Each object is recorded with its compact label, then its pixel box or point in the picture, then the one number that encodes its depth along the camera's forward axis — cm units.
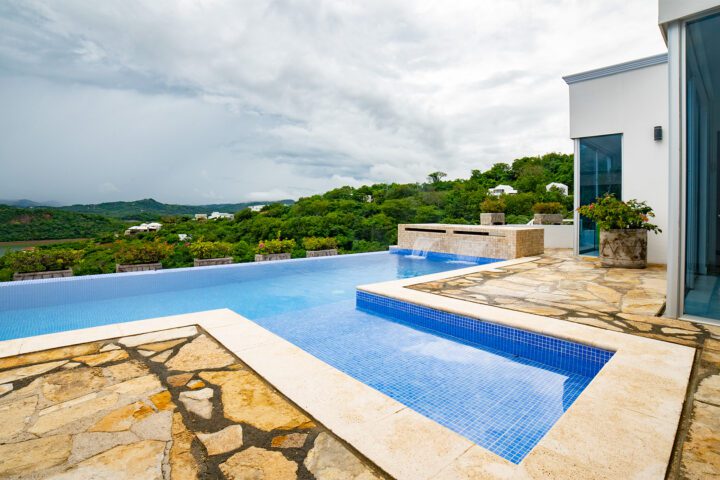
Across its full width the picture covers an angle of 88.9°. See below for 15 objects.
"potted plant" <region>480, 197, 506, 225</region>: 1230
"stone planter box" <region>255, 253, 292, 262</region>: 898
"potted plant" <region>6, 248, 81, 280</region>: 639
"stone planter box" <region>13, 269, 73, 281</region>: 630
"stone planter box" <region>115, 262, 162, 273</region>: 733
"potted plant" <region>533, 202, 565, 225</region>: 1070
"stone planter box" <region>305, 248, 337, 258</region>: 982
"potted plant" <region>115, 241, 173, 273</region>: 738
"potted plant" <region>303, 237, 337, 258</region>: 987
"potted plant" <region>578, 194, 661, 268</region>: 599
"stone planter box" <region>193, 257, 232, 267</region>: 810
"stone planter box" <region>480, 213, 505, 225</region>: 1227
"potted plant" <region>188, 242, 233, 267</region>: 820
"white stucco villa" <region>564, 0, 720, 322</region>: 321
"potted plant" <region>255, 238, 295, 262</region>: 905
